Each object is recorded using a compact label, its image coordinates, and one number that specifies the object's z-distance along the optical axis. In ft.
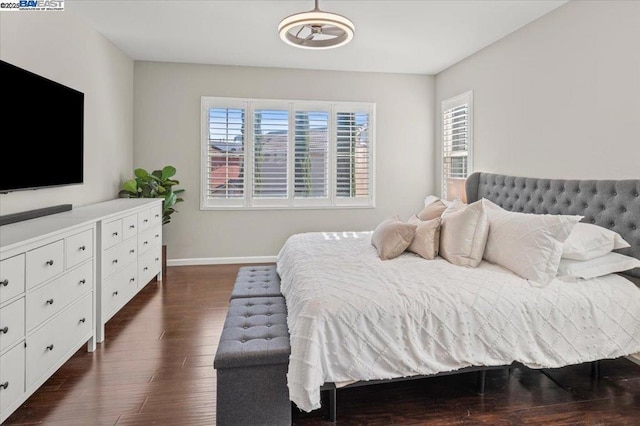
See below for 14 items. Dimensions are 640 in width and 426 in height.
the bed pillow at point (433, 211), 10.64
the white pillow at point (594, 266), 8.07
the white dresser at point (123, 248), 9.73
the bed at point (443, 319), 6.43
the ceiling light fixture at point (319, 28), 9.23
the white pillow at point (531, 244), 8.06
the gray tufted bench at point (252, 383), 6.23
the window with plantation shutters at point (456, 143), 15.66
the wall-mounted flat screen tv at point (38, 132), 8.19
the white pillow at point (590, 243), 8.28
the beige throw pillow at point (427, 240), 9.59
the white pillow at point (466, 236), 9.04
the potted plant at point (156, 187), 15.51
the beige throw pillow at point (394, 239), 9.66
